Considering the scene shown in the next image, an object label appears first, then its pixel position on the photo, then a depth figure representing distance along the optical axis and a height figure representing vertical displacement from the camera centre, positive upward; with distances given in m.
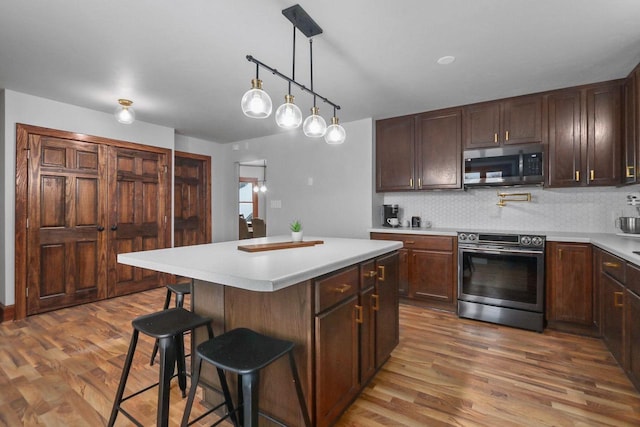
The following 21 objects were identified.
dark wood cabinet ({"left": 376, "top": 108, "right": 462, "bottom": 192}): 3.65 +0.78
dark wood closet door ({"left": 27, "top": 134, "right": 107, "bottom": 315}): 3.37 -0.12
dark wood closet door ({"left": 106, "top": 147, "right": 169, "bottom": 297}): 4.02 +0.03
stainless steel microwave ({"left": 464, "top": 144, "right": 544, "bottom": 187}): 3.18 +0.52
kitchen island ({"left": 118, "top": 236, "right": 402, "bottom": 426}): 1.40 -0.49
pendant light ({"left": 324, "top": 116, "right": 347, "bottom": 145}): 2.43 +0.64
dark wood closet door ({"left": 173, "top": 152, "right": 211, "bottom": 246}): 4.99 +0.23
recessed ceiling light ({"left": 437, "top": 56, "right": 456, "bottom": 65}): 2.47 +1.26
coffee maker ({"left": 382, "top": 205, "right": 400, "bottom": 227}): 4.21 +0.00
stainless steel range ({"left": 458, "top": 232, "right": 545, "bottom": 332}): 2.94 -0.65
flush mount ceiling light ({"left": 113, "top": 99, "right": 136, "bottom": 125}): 3.16 +1.02
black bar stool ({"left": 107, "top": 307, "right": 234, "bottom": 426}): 1.37 -0.58
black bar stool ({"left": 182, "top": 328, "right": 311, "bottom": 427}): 1.16 -0.57
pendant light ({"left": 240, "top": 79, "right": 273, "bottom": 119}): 1.74 +0.64
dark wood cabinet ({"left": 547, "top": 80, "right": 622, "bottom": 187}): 2.89 +0.77
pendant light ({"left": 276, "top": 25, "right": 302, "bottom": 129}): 1.92 +0.62
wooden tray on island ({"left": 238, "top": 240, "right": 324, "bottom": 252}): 1.94 -0.22
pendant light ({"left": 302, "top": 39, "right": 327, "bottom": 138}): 2.18 +0.64
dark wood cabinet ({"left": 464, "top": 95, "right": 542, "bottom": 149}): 3.21 +1.00
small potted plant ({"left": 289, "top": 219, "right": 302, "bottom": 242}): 2.35 -0.14
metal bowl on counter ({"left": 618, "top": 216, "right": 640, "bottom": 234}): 2.78 -0.09
